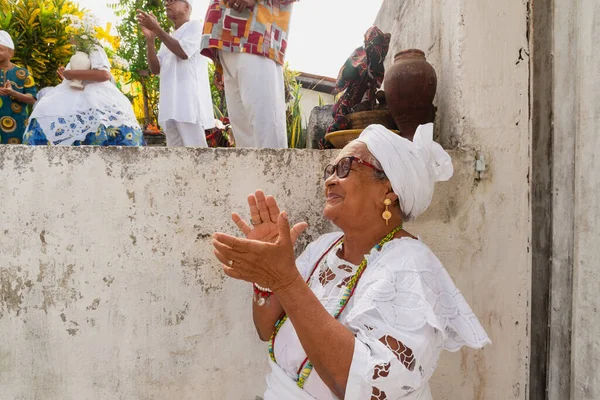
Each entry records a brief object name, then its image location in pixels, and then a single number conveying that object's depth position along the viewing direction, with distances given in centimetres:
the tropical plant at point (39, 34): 719
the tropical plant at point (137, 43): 893
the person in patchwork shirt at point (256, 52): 333
